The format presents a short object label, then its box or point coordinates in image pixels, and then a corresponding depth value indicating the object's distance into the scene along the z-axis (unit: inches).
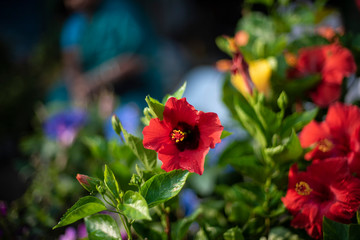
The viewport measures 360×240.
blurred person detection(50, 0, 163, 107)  73.1
